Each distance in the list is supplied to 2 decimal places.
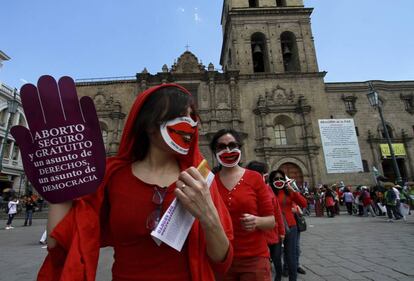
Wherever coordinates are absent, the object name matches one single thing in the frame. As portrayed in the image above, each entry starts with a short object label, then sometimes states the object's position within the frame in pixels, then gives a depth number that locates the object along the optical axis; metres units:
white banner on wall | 20.05
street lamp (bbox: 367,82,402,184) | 13.02
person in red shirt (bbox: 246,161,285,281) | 3.34
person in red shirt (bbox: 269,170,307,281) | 3.79
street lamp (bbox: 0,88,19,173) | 12.22
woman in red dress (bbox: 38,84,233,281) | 1.05
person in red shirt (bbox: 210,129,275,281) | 2.14
